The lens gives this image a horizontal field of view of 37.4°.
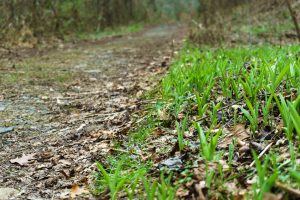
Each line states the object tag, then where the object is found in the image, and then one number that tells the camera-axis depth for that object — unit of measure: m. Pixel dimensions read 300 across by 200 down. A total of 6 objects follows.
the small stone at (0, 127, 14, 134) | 4.16
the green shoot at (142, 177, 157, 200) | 2.20
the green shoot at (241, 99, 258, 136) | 2.91
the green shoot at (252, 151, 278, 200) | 1.97
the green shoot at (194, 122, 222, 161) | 2.48
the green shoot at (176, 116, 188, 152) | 2.92
